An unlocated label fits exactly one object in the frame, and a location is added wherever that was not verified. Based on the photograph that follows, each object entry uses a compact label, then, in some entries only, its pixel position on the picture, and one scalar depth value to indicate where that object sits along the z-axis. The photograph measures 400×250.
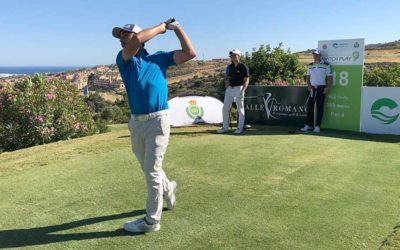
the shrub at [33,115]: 10.52
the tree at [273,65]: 17.89
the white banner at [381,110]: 10.54
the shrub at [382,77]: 15.59
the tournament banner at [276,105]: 11.69
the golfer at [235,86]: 10.67
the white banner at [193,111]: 12.48
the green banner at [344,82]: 10.99
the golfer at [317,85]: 11.02
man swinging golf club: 4.59
